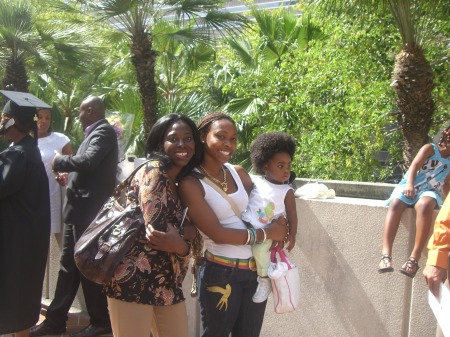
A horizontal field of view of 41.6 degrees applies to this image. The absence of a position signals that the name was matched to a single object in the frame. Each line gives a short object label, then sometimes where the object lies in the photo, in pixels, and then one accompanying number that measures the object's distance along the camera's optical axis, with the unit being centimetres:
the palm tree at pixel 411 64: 790
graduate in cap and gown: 411
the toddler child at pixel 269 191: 322
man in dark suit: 485
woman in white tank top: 305
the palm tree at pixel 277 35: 1405
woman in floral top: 285
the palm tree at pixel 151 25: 1159
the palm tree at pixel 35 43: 1213
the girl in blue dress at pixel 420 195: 367
